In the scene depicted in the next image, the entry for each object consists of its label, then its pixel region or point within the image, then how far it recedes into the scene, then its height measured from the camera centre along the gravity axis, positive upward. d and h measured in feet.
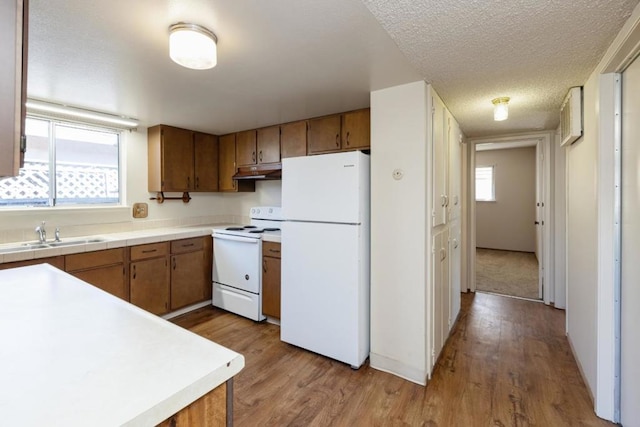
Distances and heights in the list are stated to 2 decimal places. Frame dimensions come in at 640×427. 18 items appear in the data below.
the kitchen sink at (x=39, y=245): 7.57 -0.88
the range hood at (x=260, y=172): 10.61 +1.50
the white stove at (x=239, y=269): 9.89 -2.01
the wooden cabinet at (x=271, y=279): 9.52 -2.18
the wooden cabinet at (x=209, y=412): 2.01 -1.42
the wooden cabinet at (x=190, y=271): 10.14 -2.11
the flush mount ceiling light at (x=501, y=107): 7.81 +2.75
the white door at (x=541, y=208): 11.78 +0.12
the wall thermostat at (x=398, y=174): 6.89 +0.88
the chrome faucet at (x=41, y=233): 8.36 -0.57
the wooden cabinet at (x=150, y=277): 9.11 -2.05
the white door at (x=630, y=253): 4.83 -0.72
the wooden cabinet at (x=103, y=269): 7.90 -1.57
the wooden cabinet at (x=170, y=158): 10.80 +2.04
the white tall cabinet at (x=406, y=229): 6.68 -0.42
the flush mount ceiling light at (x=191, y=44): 4.58 +2.63
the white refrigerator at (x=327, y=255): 7.18 -1.12
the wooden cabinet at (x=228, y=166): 12.17 +1.92
